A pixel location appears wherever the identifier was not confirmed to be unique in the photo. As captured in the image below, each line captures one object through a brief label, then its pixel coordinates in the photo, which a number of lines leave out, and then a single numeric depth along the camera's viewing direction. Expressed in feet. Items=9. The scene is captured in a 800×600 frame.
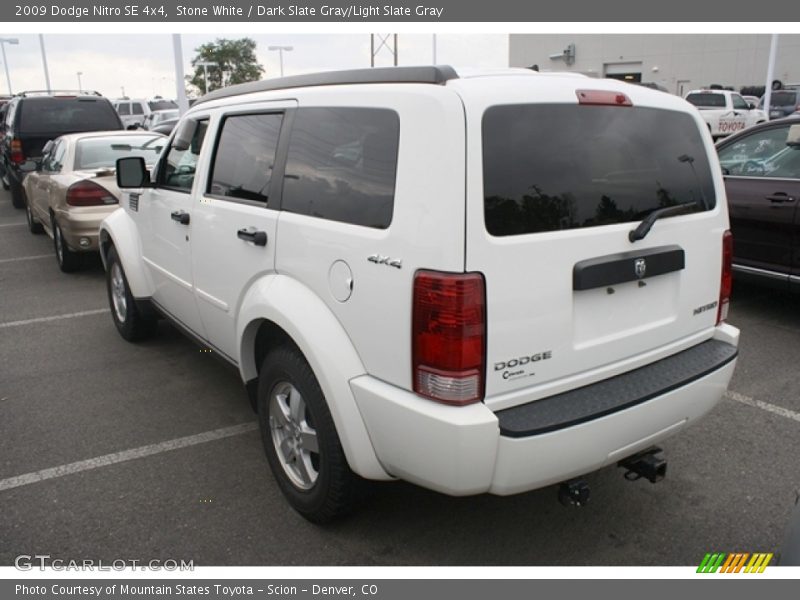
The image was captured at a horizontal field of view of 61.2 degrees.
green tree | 205.67
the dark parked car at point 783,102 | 82.81
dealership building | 141.90
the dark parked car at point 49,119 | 40.09
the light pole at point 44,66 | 131.71
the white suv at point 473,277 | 7.52
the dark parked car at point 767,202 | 18.17
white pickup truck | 71.26
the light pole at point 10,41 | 142.33
